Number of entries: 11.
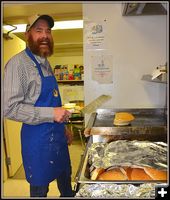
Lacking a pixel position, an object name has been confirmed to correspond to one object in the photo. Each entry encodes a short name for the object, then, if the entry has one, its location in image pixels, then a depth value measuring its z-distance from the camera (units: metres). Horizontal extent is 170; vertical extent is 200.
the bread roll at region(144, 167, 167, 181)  0.55
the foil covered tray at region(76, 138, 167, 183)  0.60
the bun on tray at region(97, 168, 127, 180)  0.56
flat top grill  0.97
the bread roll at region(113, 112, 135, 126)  0.94
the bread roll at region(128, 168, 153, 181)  0.55
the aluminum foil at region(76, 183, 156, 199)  0.45
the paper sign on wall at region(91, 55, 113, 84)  1.36
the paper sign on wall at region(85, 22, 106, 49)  1.34
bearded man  0.85
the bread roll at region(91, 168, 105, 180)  0.57
